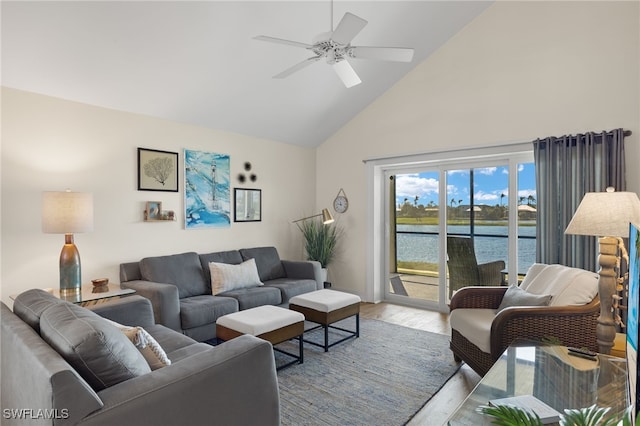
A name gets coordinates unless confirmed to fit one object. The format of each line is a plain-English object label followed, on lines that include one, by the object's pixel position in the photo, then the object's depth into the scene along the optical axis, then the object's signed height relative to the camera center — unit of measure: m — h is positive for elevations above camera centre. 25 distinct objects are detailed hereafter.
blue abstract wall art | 4.06 +0.28
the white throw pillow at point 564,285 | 2.41 -0.54
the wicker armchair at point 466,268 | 4.16 -0.69
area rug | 2.30 -1.32
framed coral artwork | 3.67 +0.47
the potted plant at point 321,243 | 5.20 -0.46
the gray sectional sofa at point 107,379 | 1.16 -0.66
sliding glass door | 3.98 -0.18
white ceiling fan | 2.21 +1.17
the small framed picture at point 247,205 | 4.59 +0.11
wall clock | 5.32 +0.16
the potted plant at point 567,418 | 0.88 -0.54
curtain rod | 3.16 +0.72
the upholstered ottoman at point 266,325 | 2.67 -0.89
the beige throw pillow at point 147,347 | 1.65 -0.65
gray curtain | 3.18 +0.30
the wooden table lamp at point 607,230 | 2.08 -0.11
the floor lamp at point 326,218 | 4.86 -0.08
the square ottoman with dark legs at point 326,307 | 3.27 -0.93
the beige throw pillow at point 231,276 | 3.79 -0.72
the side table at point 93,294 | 2.66 -0.66
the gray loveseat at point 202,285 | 3.11 -0.80
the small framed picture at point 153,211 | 3.71 +0.02
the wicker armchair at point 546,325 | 2.34 -0.77
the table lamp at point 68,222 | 2.69 -0.06
